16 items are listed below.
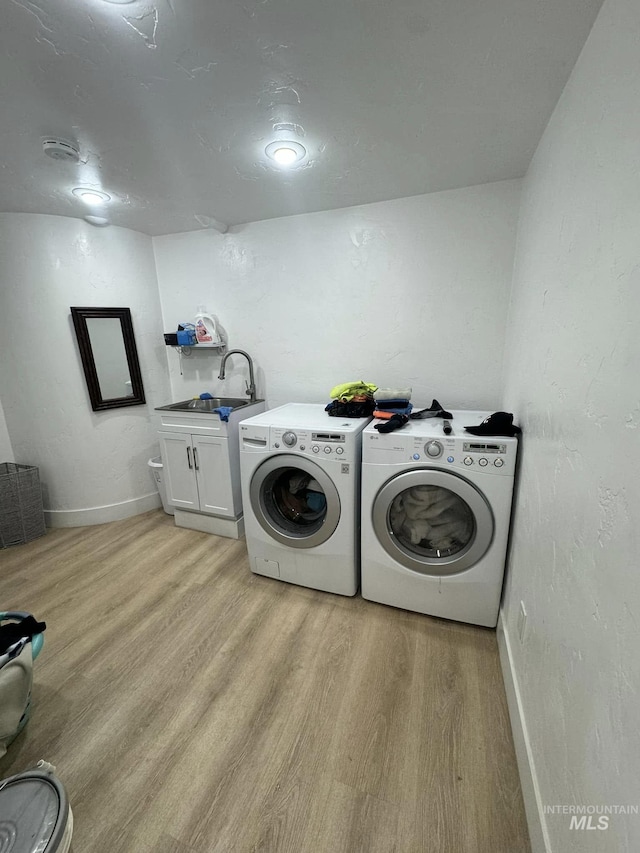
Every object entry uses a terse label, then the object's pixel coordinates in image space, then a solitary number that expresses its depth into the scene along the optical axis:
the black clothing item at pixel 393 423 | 1.53
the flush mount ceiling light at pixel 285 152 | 1.42
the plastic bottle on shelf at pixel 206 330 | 2.55
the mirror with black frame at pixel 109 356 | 2.41
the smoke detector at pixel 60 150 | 1.36
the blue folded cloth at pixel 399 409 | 1.88
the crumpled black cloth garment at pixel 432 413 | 1.76
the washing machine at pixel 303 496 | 1.63
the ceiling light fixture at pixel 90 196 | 1.84
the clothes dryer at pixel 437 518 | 1.40
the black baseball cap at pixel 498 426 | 1.40
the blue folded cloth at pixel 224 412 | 2.17
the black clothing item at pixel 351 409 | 1.87
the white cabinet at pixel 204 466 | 2.25
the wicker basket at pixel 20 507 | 2.29
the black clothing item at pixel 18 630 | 1.13
